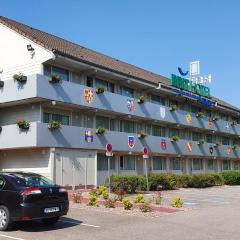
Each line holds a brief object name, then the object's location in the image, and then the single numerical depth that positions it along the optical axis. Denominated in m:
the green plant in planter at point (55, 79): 19.33
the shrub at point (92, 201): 13.35
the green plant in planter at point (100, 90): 21.89
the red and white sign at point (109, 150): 16.59
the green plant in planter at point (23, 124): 18.99
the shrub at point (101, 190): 15.61
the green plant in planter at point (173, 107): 28.71
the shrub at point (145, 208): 12.03
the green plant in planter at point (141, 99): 25.33
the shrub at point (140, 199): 13.54
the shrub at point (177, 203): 13.40
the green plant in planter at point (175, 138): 28.44
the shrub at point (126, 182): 18.42
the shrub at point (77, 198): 14.15
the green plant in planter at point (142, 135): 25.26
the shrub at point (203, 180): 25.07
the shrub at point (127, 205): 12.47
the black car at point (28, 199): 8.69
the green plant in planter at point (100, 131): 21.82
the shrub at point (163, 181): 20.79
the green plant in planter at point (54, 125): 19.17
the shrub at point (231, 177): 29.36
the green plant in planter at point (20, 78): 19.27
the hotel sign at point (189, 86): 28.87
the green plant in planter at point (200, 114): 32.22
